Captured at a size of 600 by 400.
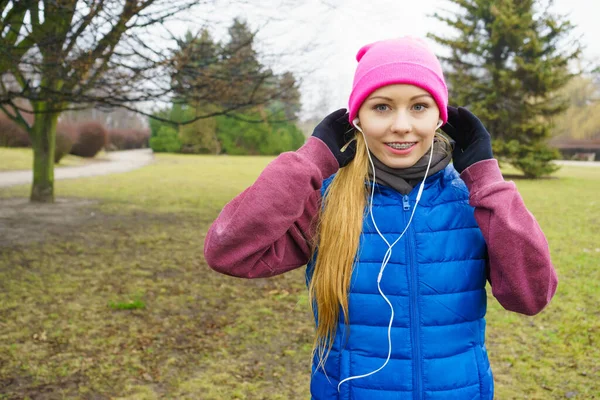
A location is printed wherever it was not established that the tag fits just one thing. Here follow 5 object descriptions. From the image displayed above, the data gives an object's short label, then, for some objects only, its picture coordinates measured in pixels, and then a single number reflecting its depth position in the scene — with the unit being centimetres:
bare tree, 486
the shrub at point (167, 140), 3722
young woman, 145
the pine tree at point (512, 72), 1775
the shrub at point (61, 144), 2094
